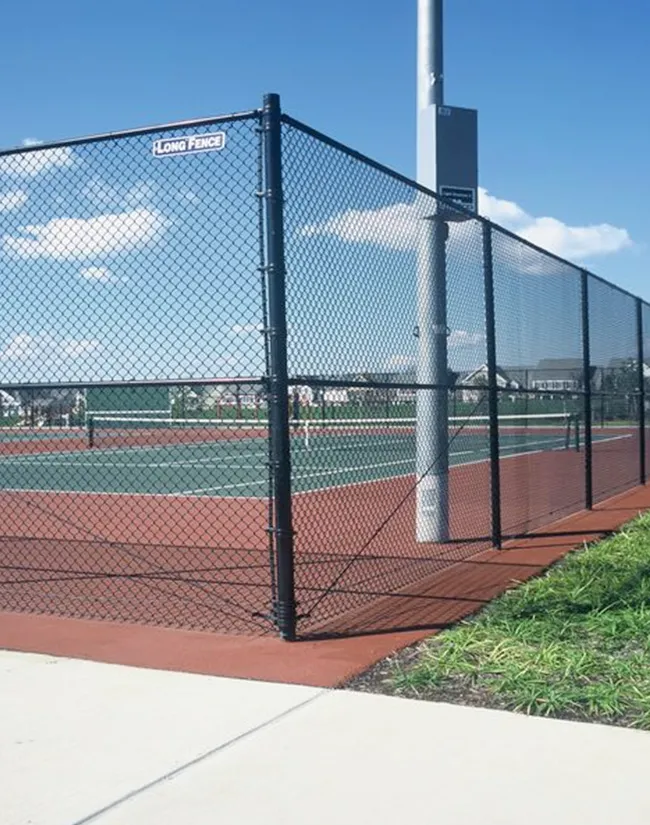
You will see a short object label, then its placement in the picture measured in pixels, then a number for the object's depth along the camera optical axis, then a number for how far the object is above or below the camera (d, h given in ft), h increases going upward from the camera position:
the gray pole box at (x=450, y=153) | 32.14 +7.79
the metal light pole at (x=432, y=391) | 30.48 +0.14
